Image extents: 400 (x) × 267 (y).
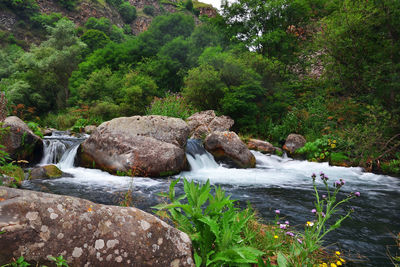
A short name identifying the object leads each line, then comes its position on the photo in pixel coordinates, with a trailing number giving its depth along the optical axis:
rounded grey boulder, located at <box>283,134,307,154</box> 12.34
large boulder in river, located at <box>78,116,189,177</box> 7.76
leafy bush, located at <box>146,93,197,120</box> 14.25
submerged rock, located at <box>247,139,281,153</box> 12.17
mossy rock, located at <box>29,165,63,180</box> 6.97
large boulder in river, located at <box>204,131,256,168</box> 9.95
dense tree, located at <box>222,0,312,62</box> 19.78
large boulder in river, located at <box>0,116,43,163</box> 7.77
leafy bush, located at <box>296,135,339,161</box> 11.00
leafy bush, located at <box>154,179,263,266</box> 1.97
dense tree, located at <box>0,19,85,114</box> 21.58
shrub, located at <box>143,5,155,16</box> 75.75
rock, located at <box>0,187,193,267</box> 1.58
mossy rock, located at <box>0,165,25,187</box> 4.09
